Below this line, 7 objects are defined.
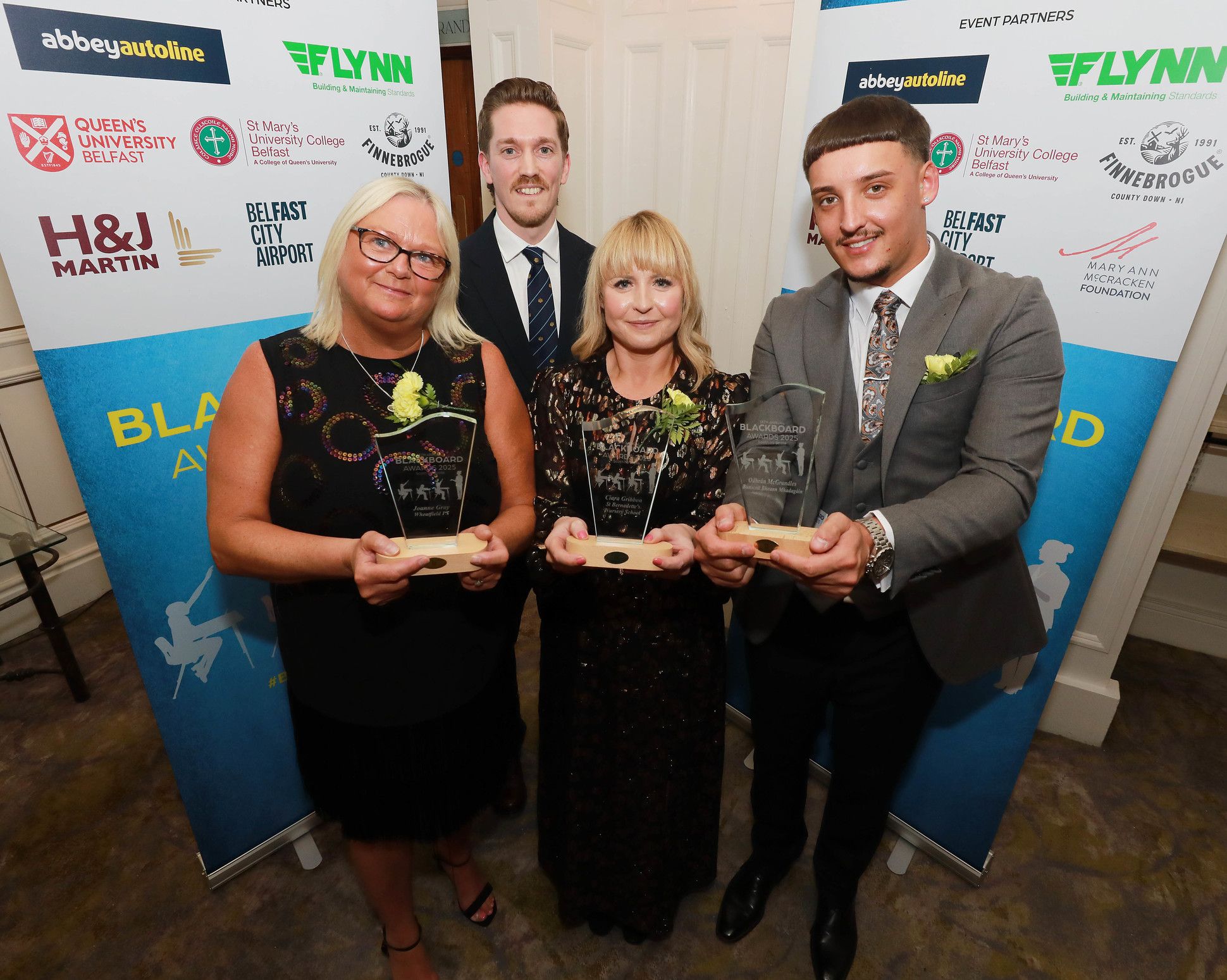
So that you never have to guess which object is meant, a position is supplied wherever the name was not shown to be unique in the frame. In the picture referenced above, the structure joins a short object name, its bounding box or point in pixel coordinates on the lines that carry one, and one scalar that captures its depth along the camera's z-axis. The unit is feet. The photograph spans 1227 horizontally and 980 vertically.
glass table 9.10
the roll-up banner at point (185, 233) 5.11
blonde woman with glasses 5.04
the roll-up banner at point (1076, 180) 5.37
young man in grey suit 4.83
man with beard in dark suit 7.30
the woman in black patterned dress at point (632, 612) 5.61
